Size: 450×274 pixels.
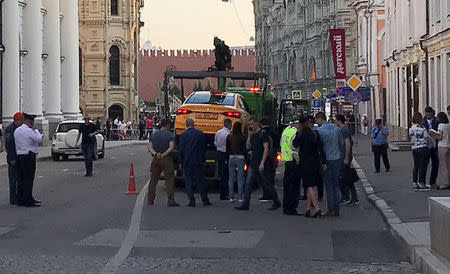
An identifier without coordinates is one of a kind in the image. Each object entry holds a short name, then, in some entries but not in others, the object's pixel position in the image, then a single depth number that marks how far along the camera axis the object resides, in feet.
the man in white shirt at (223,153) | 74.08
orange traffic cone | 79.51
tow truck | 79.97
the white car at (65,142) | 132.77
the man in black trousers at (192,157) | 68.90
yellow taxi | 82.02
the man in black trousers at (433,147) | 78.33
